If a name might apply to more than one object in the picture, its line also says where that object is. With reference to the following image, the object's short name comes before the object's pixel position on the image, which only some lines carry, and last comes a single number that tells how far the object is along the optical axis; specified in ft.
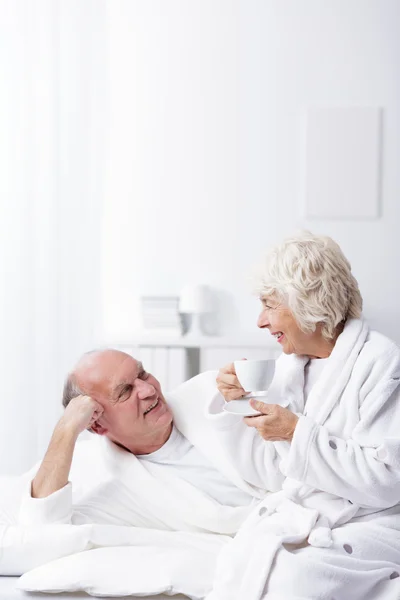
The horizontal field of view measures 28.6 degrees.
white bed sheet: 6.04
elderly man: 7.06
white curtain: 12.09
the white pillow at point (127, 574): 6.00
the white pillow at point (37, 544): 6.53
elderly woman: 5.85
